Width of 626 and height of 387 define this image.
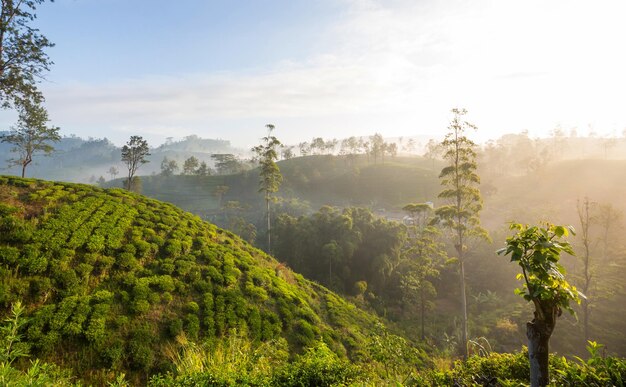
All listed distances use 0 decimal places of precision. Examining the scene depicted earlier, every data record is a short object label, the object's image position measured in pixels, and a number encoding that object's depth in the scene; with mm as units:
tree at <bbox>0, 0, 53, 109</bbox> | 17547
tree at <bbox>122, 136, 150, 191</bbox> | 51469
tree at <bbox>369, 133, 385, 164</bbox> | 112625
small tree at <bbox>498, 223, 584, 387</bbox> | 3807
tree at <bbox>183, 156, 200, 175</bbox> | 112375
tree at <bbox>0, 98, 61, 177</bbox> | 37562
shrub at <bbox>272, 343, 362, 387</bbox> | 5699
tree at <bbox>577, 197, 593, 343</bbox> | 23195
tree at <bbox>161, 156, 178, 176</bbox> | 113850
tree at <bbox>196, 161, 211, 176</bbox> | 102394
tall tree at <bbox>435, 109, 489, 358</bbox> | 19062
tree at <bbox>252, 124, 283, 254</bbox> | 37697
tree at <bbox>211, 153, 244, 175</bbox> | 118525
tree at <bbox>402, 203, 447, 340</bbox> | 25516
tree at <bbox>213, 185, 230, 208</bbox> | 78400
